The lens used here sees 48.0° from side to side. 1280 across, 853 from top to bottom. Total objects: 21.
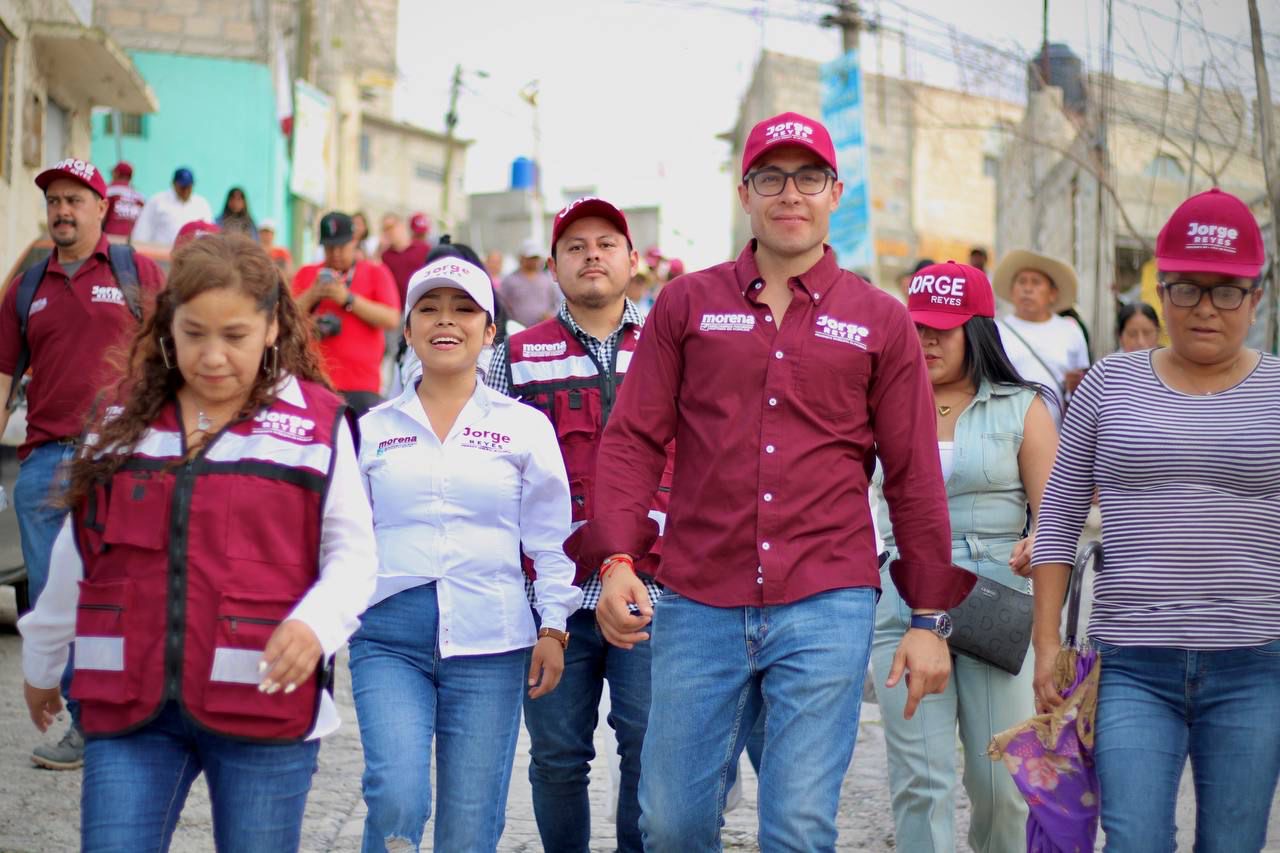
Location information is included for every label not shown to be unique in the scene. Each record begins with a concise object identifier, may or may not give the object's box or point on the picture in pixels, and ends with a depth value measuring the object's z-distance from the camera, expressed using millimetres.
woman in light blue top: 4844
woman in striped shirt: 3795
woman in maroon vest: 3229
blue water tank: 53875
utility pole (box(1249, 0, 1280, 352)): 8023
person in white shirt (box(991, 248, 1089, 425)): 8422
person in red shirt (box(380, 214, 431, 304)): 14449
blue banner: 24172
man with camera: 9047
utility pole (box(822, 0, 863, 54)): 24234
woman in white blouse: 4160
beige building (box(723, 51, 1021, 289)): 40844
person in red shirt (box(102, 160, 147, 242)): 13961
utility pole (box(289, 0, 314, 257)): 27219
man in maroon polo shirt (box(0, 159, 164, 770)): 6332
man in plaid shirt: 4941
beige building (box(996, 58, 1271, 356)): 10516
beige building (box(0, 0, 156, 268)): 14414
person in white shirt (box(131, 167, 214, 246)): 15469
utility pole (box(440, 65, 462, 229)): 40031
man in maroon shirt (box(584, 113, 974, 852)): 3721
